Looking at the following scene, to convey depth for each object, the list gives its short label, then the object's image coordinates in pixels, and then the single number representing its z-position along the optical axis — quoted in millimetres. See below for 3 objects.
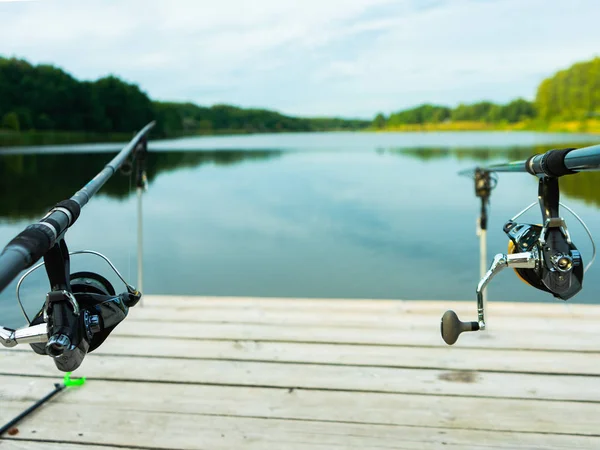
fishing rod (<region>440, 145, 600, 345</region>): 845
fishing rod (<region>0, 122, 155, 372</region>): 672
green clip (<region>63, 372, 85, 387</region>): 2135
